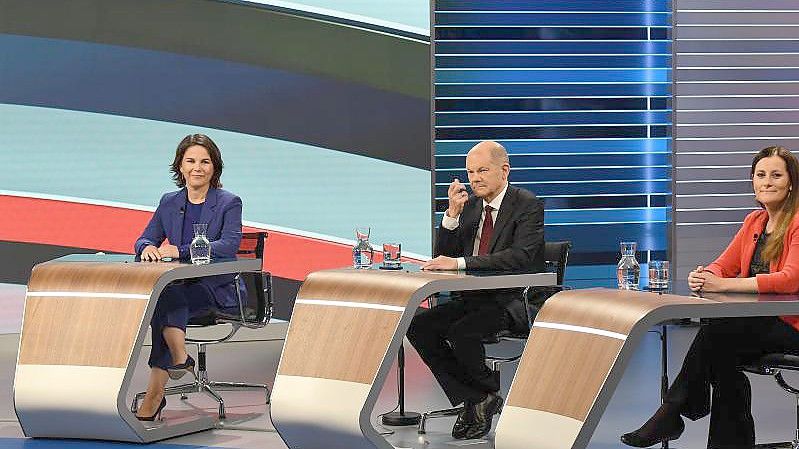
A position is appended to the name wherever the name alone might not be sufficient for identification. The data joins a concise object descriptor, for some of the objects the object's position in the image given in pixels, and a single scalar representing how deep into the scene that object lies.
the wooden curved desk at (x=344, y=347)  8.60
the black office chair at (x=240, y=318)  10.71
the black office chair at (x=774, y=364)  8.20
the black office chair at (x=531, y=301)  9.86
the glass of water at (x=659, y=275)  8.25
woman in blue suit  10.30
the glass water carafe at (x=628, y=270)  8.50
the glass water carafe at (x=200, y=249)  10.04
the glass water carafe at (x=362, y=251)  9.89
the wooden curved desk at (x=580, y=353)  7.35
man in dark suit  9.69
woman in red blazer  8.21
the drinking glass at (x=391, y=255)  9.80
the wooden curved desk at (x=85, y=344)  9.39
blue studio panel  15.67
